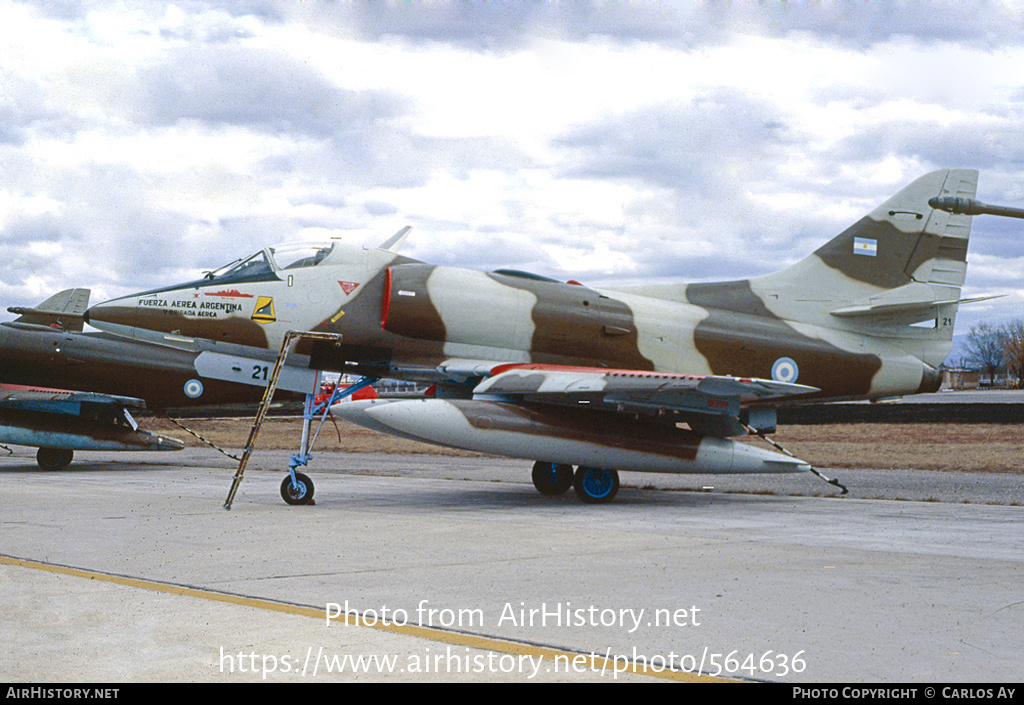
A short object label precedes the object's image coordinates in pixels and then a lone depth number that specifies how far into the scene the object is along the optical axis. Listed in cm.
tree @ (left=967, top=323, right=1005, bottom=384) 16400
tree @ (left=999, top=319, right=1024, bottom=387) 13838
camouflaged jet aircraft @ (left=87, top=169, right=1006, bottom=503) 1338
